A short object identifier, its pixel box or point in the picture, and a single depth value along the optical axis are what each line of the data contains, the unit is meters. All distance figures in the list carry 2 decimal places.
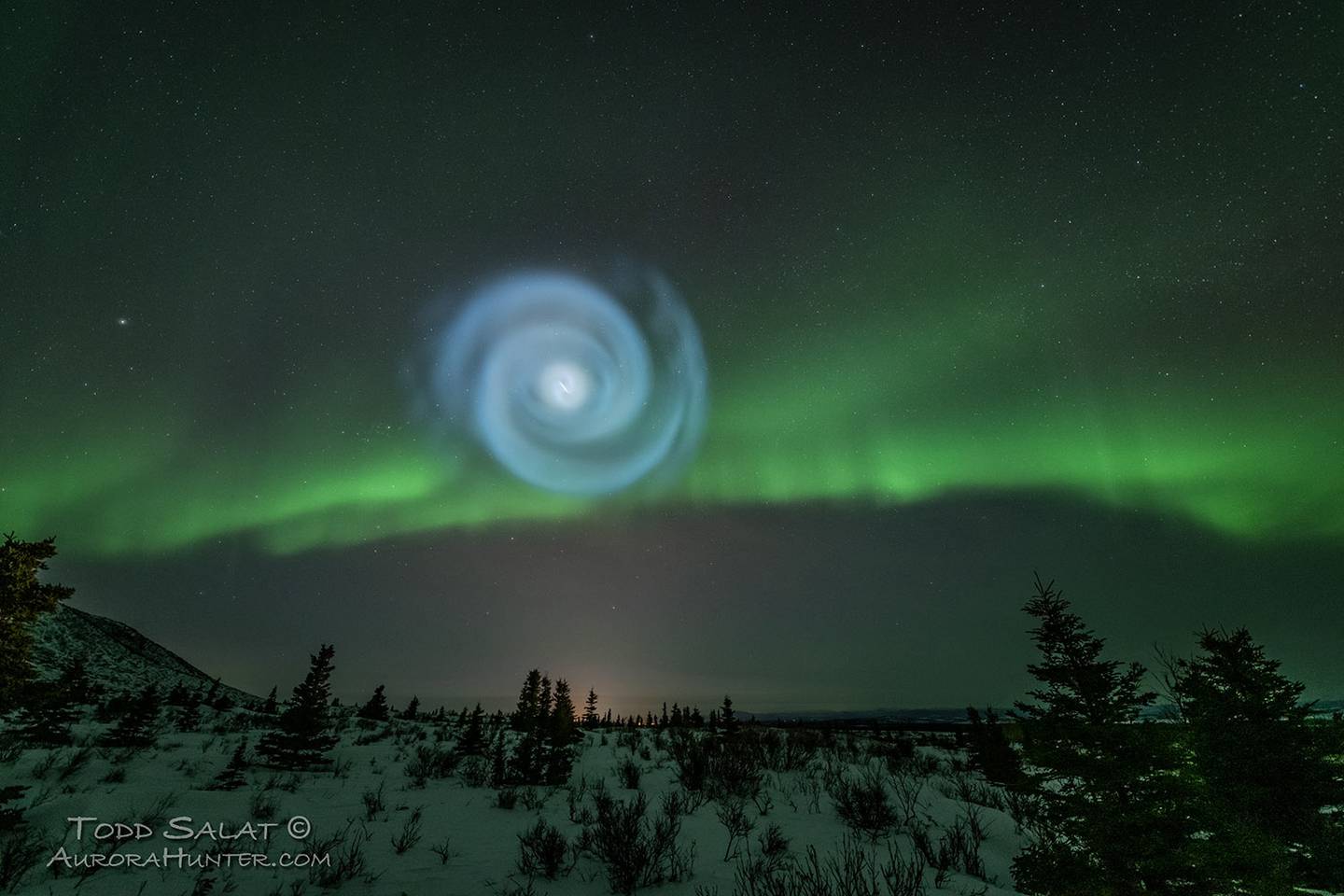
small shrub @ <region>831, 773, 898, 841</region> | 8.40
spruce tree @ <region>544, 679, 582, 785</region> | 13.08
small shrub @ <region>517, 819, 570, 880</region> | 6.49
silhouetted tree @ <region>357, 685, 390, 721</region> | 29.24
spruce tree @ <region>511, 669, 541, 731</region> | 20.12
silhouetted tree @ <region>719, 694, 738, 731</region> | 27.94
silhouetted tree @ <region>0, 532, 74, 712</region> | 7.08
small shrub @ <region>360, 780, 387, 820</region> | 9.10
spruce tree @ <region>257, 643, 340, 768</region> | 13.55
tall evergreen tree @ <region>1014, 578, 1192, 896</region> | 6.21
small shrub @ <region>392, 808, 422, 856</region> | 7.27
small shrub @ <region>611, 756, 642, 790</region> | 11.74
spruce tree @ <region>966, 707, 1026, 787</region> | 15.42
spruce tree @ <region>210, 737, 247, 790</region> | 10.88
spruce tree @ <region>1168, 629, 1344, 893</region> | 8.50
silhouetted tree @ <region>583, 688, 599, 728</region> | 46.06
